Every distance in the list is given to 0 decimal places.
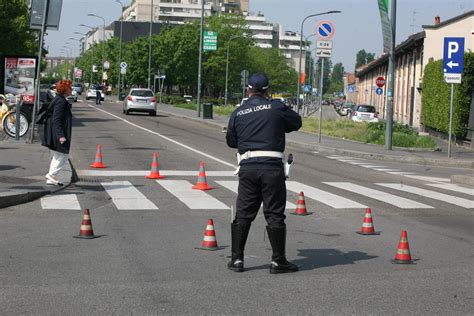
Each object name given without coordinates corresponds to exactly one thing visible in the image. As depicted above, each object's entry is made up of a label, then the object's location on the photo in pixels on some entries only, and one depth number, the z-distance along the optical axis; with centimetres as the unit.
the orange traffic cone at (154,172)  1639
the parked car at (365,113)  5309
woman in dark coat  1413
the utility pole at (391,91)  2723
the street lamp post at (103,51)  12431
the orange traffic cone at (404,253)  823
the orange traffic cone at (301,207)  1189
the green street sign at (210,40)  5282
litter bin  4706
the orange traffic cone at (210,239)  877
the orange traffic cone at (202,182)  1471
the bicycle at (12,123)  2430
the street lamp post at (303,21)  6440
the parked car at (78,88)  10338
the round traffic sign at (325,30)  2825
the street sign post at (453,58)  2369
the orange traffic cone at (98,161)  1842
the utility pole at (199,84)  4889
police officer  755
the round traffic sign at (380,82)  5566
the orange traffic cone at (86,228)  946
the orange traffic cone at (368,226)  1015
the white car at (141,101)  4869
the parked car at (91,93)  8388
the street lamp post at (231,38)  9211
